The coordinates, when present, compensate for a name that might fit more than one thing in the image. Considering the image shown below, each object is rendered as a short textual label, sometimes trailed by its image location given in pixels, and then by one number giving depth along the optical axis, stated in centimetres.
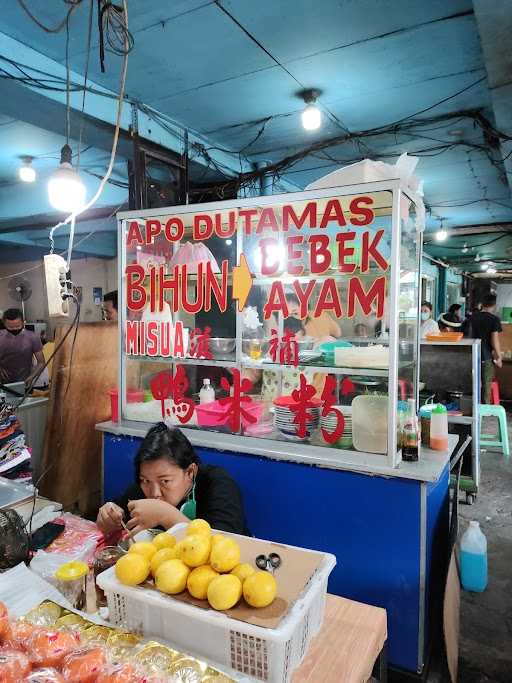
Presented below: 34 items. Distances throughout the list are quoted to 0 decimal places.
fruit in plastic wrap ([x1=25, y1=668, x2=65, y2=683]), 90
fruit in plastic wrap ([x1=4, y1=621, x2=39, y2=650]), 101
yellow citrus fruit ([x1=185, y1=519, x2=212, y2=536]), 125
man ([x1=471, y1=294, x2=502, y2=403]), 660
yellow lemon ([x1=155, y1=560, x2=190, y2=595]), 110
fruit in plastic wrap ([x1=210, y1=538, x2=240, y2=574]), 113
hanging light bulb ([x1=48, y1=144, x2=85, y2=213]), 243
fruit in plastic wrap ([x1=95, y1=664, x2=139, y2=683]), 90
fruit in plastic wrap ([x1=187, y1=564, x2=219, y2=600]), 109
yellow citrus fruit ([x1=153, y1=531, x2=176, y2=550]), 126
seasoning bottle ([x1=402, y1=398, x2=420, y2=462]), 236
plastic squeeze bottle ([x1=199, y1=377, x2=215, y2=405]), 315
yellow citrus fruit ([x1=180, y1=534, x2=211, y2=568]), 115
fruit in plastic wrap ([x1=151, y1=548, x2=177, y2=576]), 116
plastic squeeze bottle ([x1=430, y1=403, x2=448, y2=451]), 256
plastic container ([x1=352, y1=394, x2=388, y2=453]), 241
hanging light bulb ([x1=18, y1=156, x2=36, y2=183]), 561
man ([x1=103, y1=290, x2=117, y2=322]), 425
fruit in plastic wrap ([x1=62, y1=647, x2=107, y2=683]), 91
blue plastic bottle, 289
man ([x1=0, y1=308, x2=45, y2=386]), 534
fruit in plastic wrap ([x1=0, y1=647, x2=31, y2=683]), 90
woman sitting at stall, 189
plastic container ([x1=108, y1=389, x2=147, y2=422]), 322
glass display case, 242
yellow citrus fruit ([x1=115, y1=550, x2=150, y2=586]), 113
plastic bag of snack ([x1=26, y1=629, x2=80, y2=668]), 96
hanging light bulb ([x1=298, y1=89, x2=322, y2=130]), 393
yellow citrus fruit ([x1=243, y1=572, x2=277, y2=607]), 105
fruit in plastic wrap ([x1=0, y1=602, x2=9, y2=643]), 104
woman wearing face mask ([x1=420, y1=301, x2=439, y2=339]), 506
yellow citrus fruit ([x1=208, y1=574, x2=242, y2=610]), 104
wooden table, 112
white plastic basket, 100
